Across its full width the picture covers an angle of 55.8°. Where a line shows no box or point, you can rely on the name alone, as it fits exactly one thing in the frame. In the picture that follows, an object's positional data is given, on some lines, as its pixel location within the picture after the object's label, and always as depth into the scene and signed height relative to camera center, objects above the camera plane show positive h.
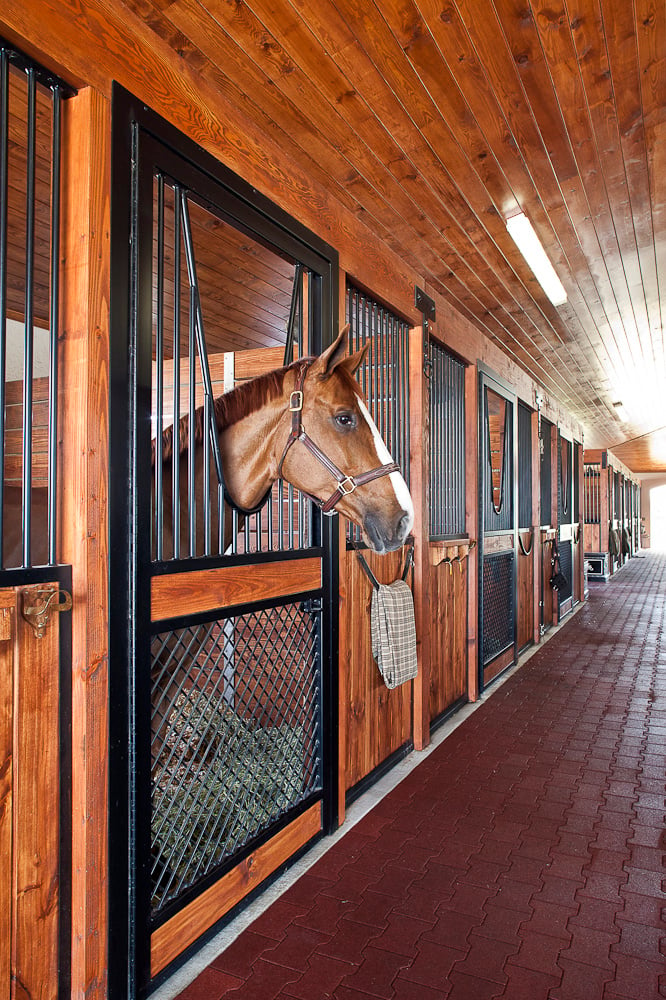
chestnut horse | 1.90 +0.22
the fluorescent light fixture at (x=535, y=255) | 3.29 +1.49
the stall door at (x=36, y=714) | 1.17 -0.38
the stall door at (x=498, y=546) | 4.32 -0.24
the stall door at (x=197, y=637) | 1.42 -0.34
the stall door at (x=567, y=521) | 7.13 -0.09
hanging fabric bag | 2.65 -0.51
